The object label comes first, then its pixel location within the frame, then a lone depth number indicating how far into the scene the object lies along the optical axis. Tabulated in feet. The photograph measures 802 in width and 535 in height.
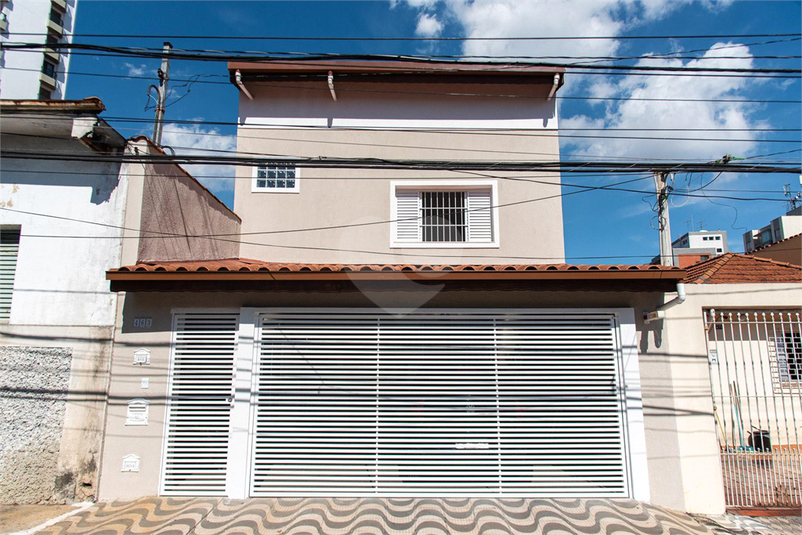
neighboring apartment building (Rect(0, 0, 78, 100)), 131.13
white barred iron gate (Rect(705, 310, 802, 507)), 18.12
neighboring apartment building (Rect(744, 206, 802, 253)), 81.35
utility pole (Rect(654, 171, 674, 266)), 26.37
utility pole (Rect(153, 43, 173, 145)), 31.91
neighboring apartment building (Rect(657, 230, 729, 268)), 167.12
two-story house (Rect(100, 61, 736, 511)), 18.08
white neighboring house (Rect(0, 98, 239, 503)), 18.01
